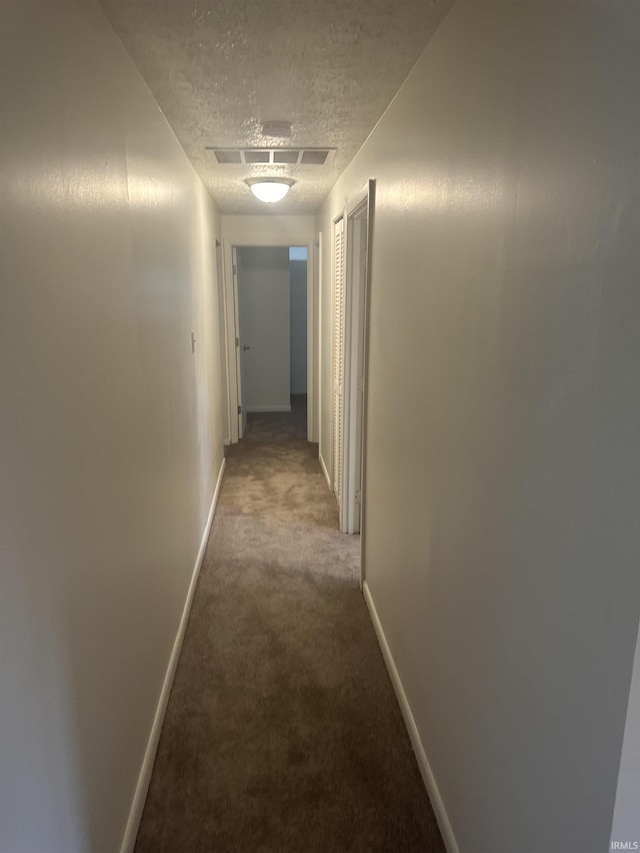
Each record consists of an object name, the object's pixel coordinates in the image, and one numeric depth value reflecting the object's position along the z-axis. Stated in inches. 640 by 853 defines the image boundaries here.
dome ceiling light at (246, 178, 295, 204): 137.3
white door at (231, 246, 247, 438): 222.5
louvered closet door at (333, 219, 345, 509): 150.8
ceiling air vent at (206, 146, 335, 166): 115.3
